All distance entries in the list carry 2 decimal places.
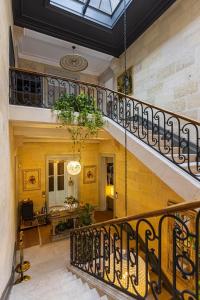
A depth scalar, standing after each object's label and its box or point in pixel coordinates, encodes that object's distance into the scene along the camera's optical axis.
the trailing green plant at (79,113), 4.18
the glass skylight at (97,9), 4.74
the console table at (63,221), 5.66
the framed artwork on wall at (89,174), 8.21
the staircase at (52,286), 2.57
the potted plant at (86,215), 5.78
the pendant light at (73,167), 4.79
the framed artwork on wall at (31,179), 7.04
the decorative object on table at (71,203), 6.53
